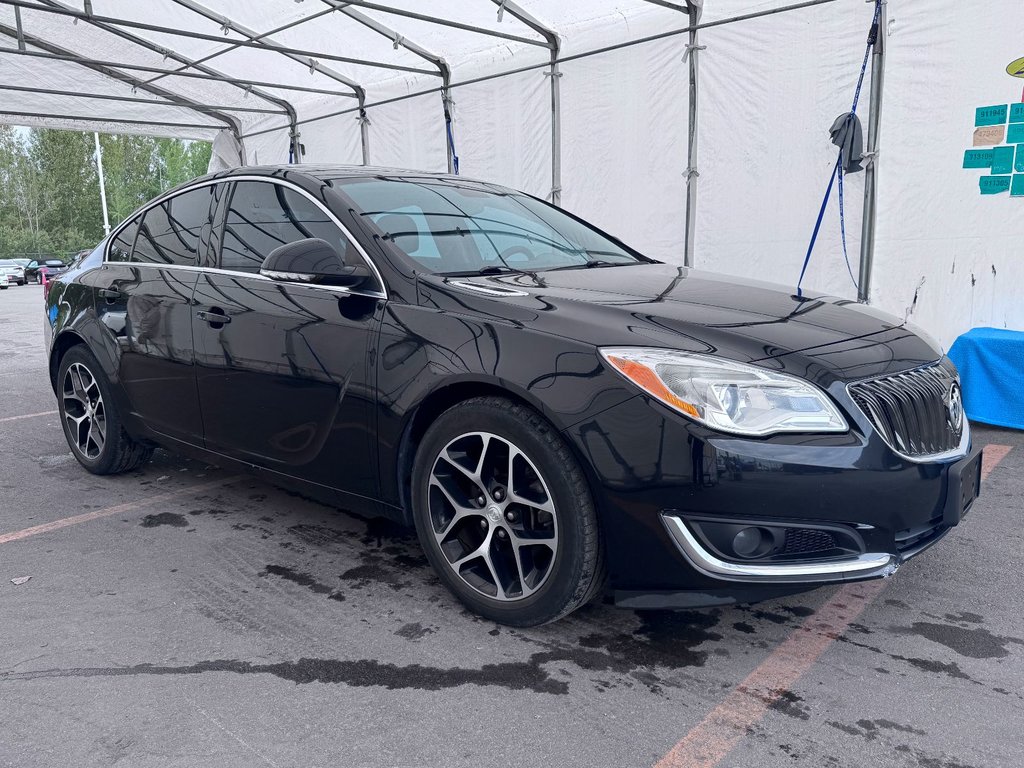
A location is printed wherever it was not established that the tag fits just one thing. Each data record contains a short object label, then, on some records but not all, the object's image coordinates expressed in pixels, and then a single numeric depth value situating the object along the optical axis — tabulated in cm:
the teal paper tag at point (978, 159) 565
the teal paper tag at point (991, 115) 554
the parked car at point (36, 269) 3525
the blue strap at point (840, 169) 593
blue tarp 527
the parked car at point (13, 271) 3145
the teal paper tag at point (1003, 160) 553
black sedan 218
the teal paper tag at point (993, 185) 559
